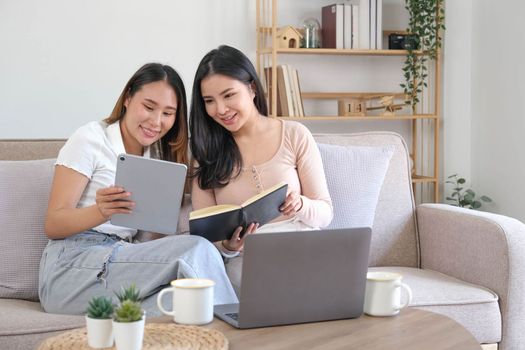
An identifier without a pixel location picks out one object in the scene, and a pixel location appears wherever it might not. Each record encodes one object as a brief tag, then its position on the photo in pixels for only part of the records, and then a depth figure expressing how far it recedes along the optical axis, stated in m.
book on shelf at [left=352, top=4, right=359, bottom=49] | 4.13
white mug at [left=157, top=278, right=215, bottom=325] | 1.61
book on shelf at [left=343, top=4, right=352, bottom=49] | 4.12
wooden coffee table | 1.53
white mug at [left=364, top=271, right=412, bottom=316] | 1.72
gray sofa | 2.33
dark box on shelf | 4.18
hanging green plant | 4.14
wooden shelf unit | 4.01
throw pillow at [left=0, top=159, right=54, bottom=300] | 2.32
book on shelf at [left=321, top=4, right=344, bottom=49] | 4.09
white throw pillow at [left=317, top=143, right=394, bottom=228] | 2.67
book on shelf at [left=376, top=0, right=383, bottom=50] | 4.15
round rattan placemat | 1.45
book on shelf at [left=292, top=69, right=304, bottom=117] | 4.02
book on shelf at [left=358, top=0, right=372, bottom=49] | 4.12
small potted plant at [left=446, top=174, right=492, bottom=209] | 4.15
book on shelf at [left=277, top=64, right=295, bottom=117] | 3.99
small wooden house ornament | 4.02
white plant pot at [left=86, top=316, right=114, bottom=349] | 1.41
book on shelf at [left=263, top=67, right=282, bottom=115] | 4.05
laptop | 1.59
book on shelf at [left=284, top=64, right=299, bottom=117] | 4.01
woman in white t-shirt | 2.06
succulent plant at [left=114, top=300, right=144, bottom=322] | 1.38
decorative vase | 4.11
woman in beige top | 2.46
